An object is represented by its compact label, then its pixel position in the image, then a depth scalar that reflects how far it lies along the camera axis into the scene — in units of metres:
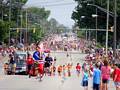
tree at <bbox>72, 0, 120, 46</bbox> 117.69
